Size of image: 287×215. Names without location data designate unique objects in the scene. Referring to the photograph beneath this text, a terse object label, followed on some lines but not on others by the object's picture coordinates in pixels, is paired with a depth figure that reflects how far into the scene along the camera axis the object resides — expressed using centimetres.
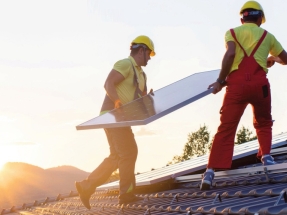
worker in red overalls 574
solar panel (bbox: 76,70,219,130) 536
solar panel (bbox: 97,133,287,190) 777
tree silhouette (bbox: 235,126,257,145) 4683
